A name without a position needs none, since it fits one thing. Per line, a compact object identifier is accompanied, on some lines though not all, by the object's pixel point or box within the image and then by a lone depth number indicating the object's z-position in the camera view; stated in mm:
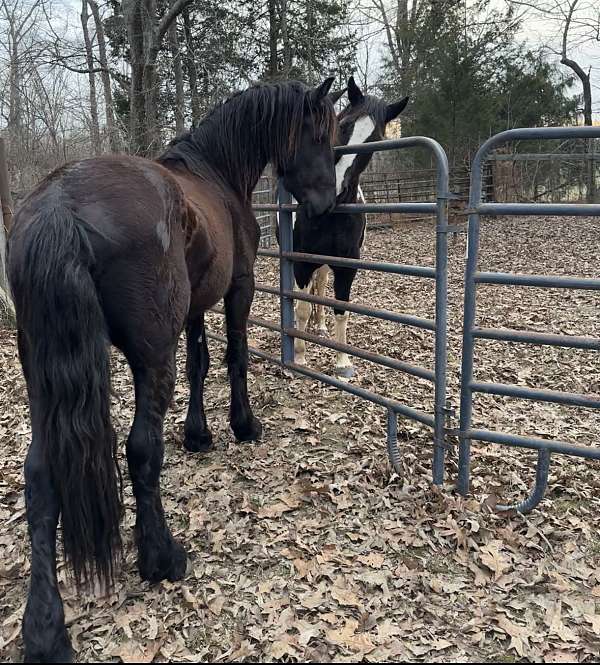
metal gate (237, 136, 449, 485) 2744
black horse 1819
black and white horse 4105
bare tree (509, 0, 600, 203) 17125
